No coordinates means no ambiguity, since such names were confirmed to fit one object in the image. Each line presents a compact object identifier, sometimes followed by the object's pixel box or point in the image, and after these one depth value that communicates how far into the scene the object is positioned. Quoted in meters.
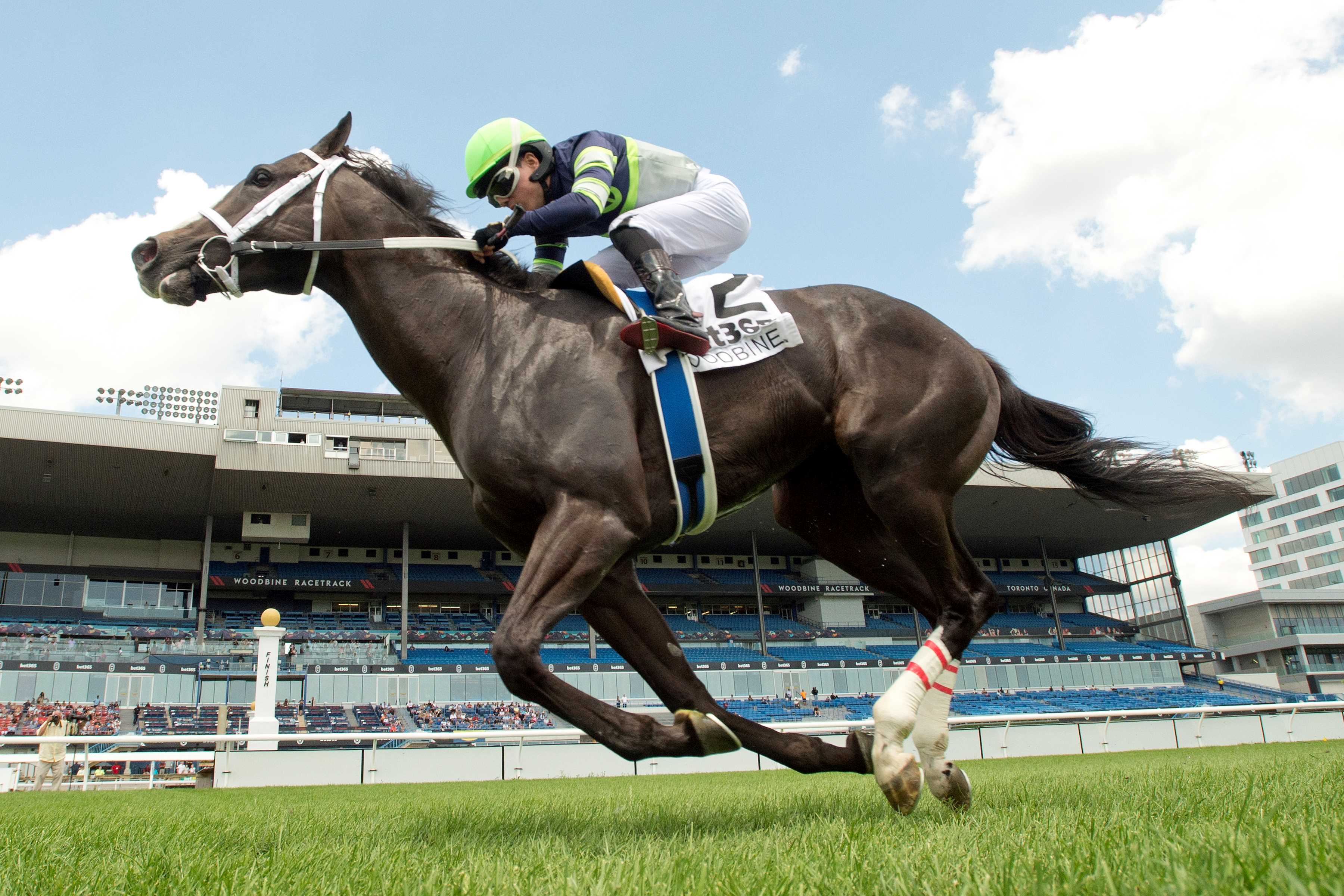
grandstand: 32.28
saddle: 3.34
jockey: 3.65
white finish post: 14.43
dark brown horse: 3.06
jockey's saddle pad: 3.54
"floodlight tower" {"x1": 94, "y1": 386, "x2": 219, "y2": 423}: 44.91
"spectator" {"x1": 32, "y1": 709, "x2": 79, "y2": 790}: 13.06
